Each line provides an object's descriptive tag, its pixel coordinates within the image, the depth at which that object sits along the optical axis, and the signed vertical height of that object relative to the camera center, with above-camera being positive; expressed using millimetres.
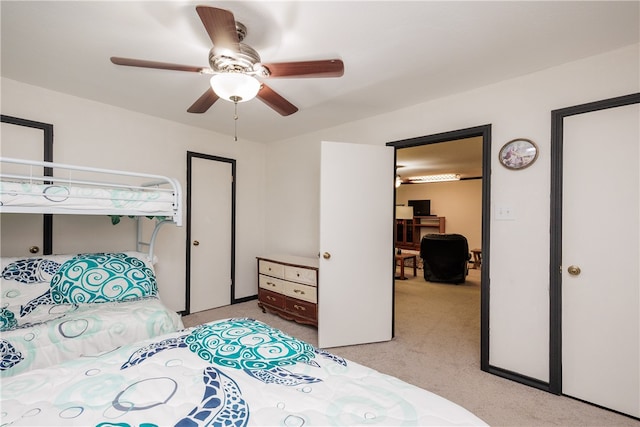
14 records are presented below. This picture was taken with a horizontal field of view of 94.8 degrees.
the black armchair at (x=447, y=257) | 5328 -775
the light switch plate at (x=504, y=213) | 2324 +20
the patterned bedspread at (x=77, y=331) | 1577 -716
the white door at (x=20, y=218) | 2438 -50
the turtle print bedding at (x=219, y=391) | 859 -595
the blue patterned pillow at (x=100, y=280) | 2131 -515
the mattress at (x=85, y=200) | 1734 +85
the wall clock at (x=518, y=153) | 2223 +483
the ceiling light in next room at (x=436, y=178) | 7572 +1011
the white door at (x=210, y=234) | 3670 -270
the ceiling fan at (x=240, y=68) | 1531 +807
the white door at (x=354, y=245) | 2814 -294
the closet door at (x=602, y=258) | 1852 -279
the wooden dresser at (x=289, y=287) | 3180 -852
